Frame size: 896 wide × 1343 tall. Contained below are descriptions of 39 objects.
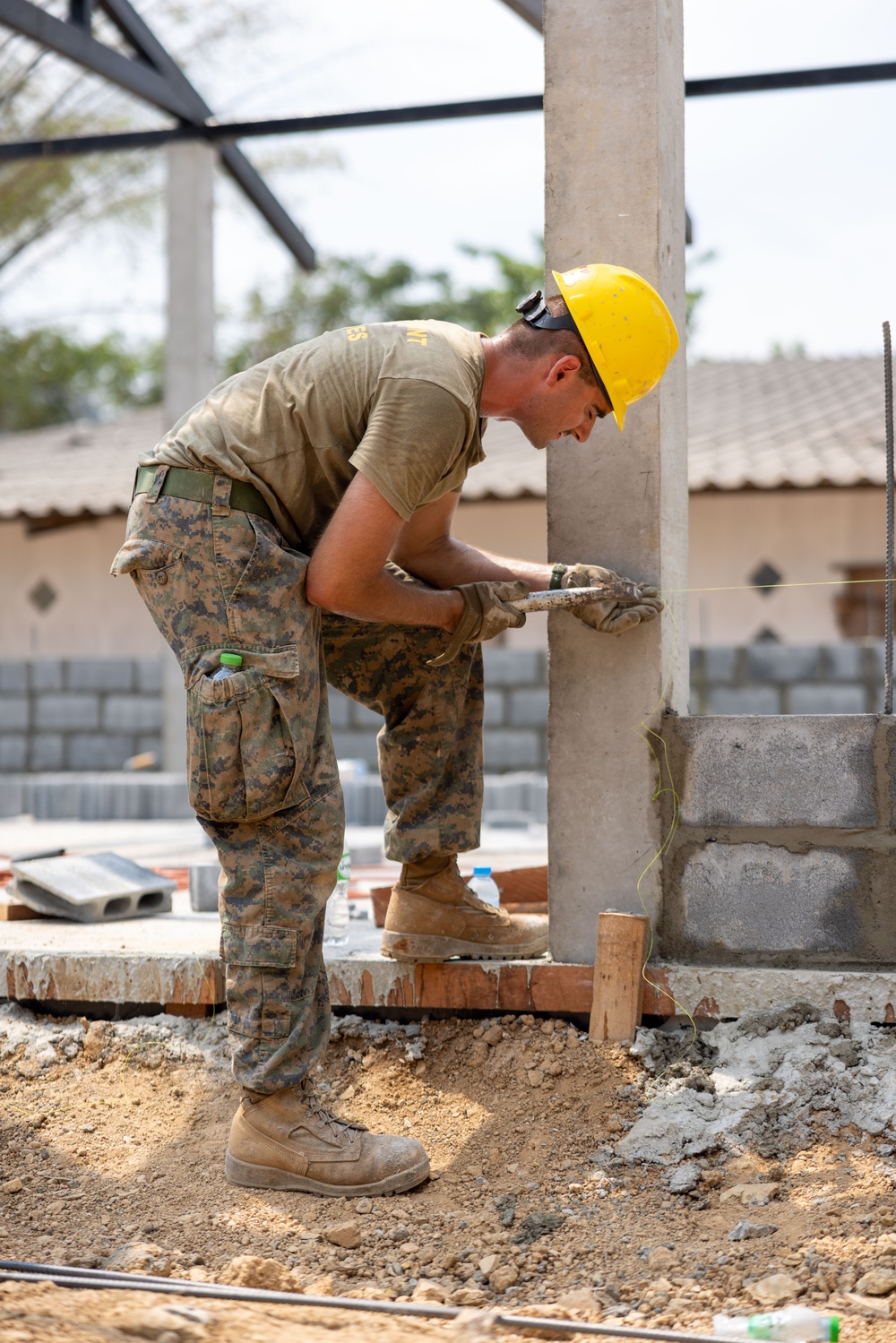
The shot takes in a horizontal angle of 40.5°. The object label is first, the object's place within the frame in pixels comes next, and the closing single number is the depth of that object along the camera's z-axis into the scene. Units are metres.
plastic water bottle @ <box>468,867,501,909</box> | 3.40
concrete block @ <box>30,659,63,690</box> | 8.94
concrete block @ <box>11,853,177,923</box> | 3.56
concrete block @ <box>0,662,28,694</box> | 9.01
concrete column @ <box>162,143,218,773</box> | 7.39
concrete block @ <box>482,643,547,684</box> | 8.31
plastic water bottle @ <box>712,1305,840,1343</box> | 1.79
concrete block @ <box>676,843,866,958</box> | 2.77
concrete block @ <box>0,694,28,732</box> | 9.06
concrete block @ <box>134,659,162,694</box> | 8.90
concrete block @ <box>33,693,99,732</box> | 8.99
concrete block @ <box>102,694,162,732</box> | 8.95
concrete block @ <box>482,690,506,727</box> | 8.44
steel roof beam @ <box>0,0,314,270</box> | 5.30
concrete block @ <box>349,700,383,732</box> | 8.30
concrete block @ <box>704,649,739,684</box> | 7.95
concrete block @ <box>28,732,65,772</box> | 9.04
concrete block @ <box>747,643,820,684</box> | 7.85
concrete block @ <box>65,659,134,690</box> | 8.94
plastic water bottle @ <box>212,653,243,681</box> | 2.31
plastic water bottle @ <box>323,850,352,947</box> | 3.27
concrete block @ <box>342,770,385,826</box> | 6.66
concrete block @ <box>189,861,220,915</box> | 3.76
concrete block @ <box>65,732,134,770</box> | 9.01
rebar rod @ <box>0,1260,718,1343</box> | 1.80
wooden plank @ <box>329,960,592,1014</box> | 2.83
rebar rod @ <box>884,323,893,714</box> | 2.78
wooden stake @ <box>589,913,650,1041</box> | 2.74
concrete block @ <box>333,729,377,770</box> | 8.31
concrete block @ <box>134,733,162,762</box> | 8.94
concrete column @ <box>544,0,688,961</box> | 2.80
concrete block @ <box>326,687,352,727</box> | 8.36
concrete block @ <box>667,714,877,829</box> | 2.77
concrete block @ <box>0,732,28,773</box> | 9.09
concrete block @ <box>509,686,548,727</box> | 8.34
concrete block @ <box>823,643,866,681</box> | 7.81
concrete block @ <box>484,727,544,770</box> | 8.41
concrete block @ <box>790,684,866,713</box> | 7.80
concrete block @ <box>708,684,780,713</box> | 7.91
